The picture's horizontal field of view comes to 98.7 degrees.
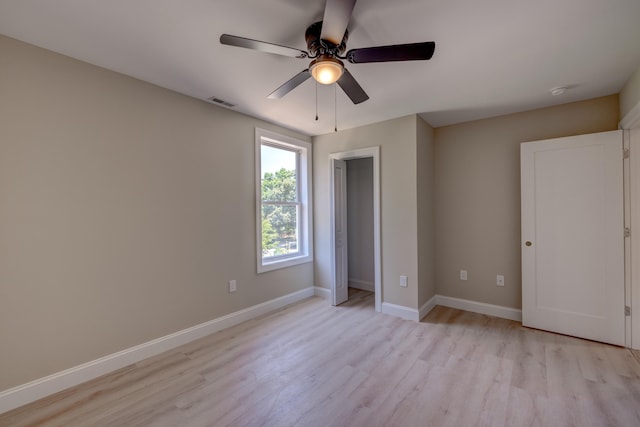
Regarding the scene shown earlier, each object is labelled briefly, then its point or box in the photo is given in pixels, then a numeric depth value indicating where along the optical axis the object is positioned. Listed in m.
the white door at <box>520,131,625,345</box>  2.60
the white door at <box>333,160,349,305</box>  3.91
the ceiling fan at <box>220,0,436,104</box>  1.45
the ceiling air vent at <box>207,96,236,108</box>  2.81
